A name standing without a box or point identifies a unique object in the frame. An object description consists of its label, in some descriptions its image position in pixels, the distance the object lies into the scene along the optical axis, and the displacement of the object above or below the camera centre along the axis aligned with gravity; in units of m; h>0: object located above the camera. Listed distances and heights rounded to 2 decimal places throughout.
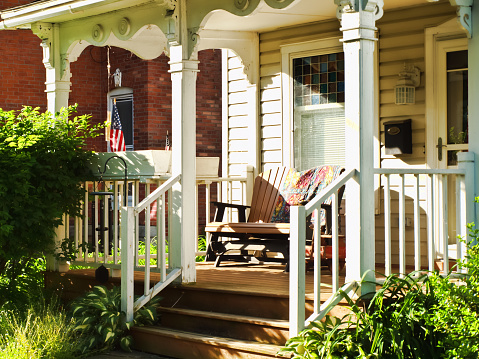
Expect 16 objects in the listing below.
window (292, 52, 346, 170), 7.94 +0.82
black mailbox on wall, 7.18 +0.46
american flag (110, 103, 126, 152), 13.02 +0.83
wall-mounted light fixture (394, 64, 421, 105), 7.15 +0.98
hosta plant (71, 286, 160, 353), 5.79 -1.10
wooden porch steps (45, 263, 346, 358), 5.38 -1.05
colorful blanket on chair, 7.27 -0.03
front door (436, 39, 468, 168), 6.98 +0.78
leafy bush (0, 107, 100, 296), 6.52 +0.05
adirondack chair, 6.86 -0.42
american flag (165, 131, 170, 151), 12.57 +0.73
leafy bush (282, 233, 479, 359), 4.49 -0.93
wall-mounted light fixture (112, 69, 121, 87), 13.42 +2.00
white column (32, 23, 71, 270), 7.73 +1.25
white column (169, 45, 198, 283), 6.41 +0.17
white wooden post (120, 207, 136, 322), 5.94 -0.61
